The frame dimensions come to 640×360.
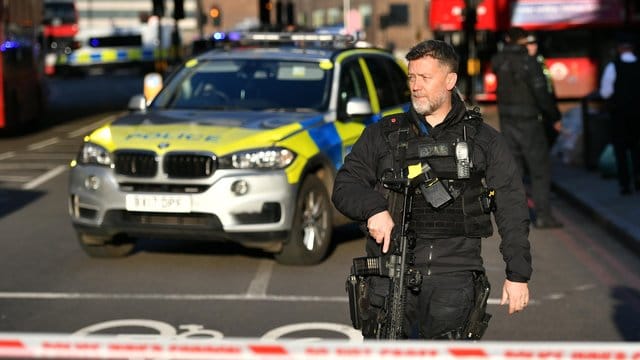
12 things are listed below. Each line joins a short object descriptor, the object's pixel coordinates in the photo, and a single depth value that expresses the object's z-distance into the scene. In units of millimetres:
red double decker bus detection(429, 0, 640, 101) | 35344
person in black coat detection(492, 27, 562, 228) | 11977
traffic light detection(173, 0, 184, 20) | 34031
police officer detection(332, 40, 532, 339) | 4746
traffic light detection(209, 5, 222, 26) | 45191
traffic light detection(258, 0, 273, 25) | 39134
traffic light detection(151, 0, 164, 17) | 34406
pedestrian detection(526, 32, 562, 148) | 12133
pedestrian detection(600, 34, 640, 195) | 14047
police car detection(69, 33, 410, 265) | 9773
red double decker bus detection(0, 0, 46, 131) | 25219
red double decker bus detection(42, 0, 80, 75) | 72688
